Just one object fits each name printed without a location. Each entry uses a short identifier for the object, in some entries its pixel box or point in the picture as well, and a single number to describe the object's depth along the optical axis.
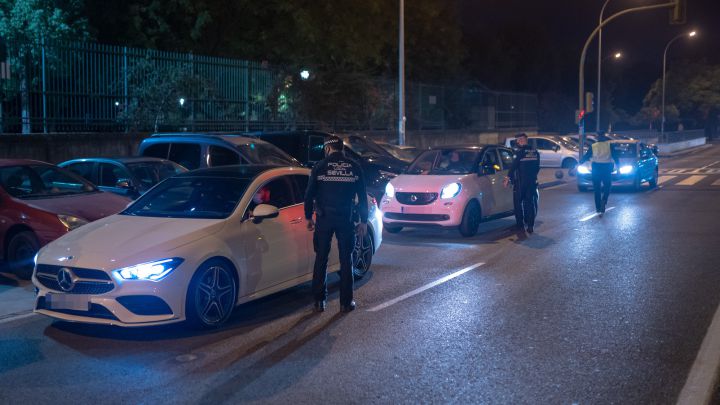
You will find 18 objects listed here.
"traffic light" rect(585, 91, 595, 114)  28.31
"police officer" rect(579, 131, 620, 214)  16.69
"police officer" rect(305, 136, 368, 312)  7.82
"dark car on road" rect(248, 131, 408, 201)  17.77
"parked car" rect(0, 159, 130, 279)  9.70
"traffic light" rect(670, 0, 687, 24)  22.59
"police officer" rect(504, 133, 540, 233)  13.68
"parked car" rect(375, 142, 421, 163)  24.84
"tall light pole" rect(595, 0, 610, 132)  34.66
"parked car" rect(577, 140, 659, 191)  21.72
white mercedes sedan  6.73
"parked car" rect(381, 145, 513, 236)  13.07
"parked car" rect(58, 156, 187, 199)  12.50
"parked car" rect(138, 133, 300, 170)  14.19
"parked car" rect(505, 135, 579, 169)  33.12
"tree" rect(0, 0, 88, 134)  17.27
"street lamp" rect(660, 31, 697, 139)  54.18
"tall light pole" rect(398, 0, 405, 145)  24.96
